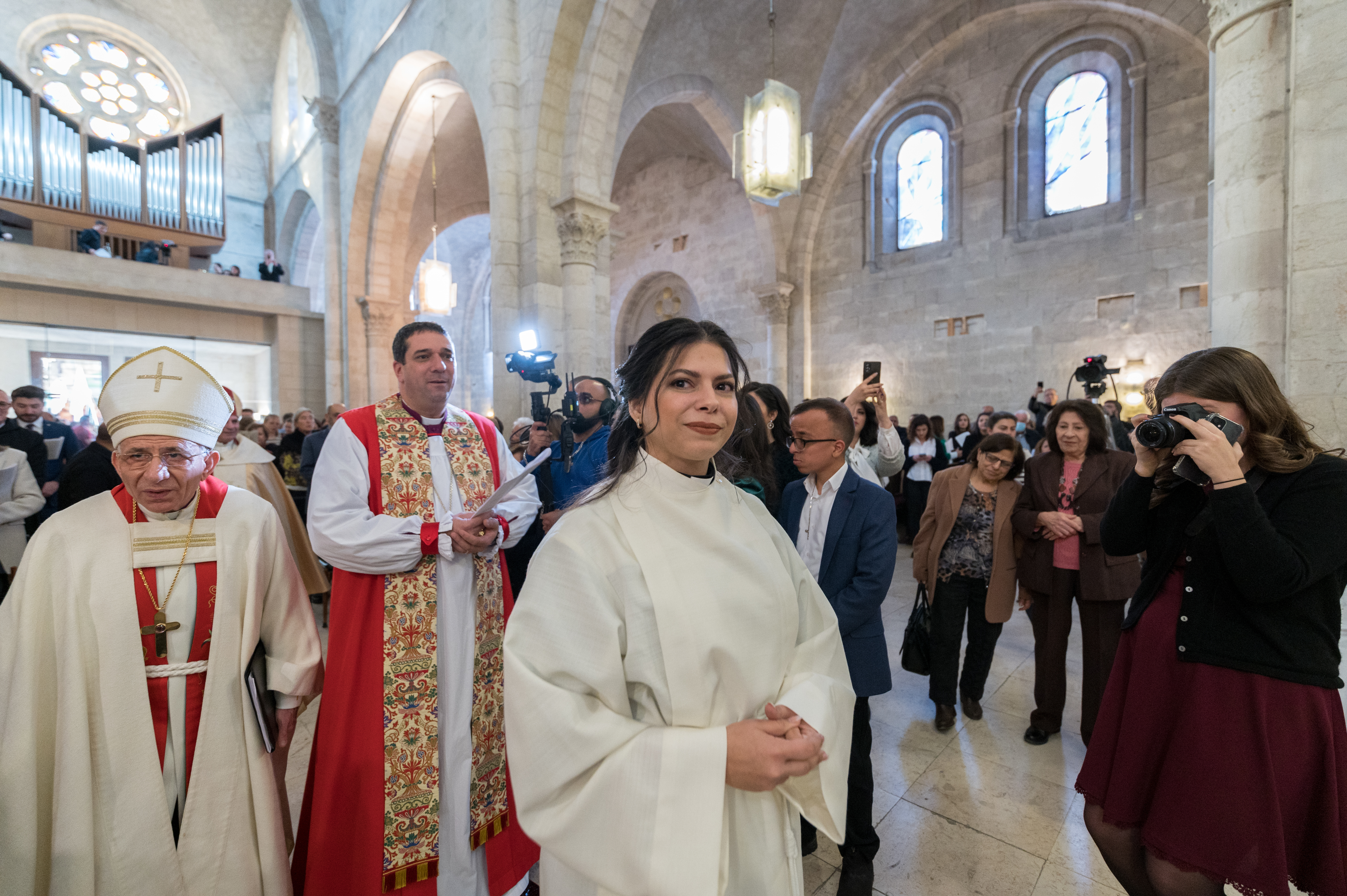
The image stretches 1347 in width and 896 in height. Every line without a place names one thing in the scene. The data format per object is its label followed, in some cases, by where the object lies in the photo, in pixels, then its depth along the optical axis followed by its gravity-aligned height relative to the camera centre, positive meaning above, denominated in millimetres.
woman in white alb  950 -436
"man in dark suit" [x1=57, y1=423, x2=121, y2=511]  3340 -207
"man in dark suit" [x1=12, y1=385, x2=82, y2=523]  4645 +95
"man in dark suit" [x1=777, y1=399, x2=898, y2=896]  2033 -454
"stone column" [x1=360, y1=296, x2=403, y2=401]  12383 +1874
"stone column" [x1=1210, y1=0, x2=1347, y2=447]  2658 +1129
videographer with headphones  2691 -36
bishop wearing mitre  1372 -590
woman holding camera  1261 -551
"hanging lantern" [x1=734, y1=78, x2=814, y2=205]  6402 +3180
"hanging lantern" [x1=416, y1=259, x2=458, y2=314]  10406 +2638
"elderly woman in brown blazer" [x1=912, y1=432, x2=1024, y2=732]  3258 -700
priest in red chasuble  1822 -741
